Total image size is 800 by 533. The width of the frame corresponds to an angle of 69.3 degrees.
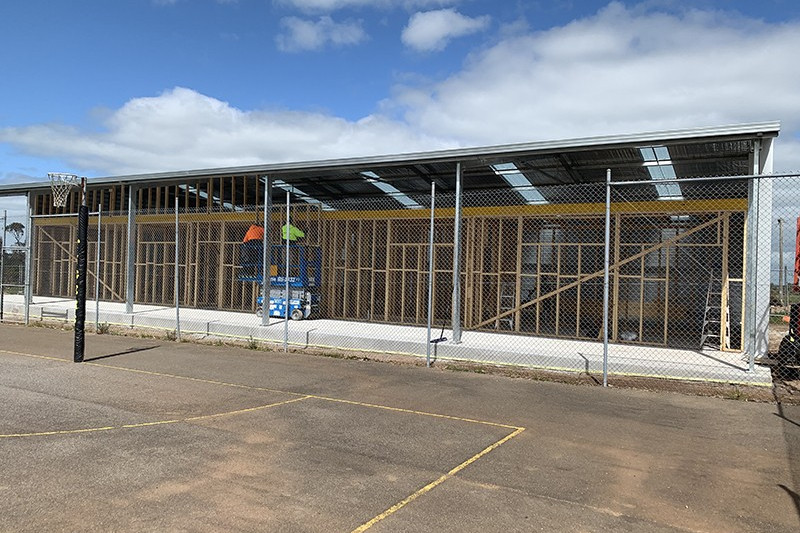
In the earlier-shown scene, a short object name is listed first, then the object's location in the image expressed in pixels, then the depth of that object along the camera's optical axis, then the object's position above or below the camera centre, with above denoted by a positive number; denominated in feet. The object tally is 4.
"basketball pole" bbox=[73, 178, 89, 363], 31.94 -0.52
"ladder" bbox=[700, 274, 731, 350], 36.24 -2.44
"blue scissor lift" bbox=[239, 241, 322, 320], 50.78 -0.50
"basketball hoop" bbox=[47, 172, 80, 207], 46.35 +6.91
